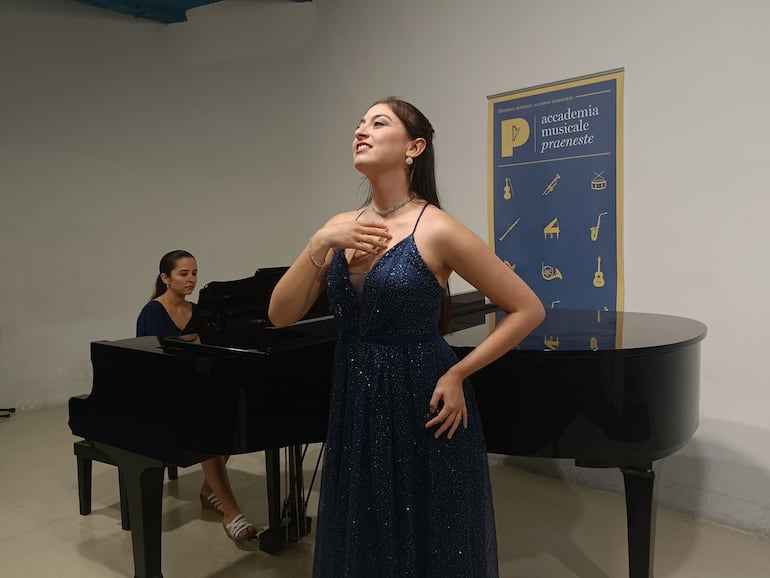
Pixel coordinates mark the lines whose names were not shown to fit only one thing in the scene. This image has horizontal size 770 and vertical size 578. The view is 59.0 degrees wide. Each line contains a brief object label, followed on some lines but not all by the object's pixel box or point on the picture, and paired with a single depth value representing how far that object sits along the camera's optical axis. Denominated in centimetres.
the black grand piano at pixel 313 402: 197
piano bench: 296
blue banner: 328
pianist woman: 287
